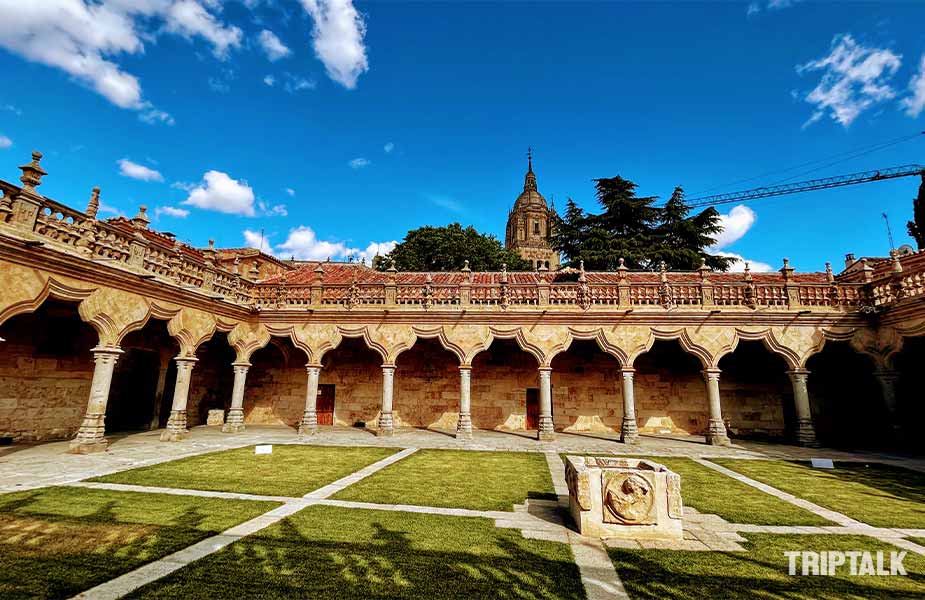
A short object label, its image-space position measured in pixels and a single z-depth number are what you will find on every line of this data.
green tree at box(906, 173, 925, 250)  25.50
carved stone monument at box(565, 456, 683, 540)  5.19
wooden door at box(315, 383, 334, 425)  17.95
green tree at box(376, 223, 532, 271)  34.31
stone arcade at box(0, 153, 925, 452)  11.44
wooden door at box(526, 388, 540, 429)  17.09
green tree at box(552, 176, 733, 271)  28.22
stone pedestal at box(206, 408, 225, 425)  16.98
